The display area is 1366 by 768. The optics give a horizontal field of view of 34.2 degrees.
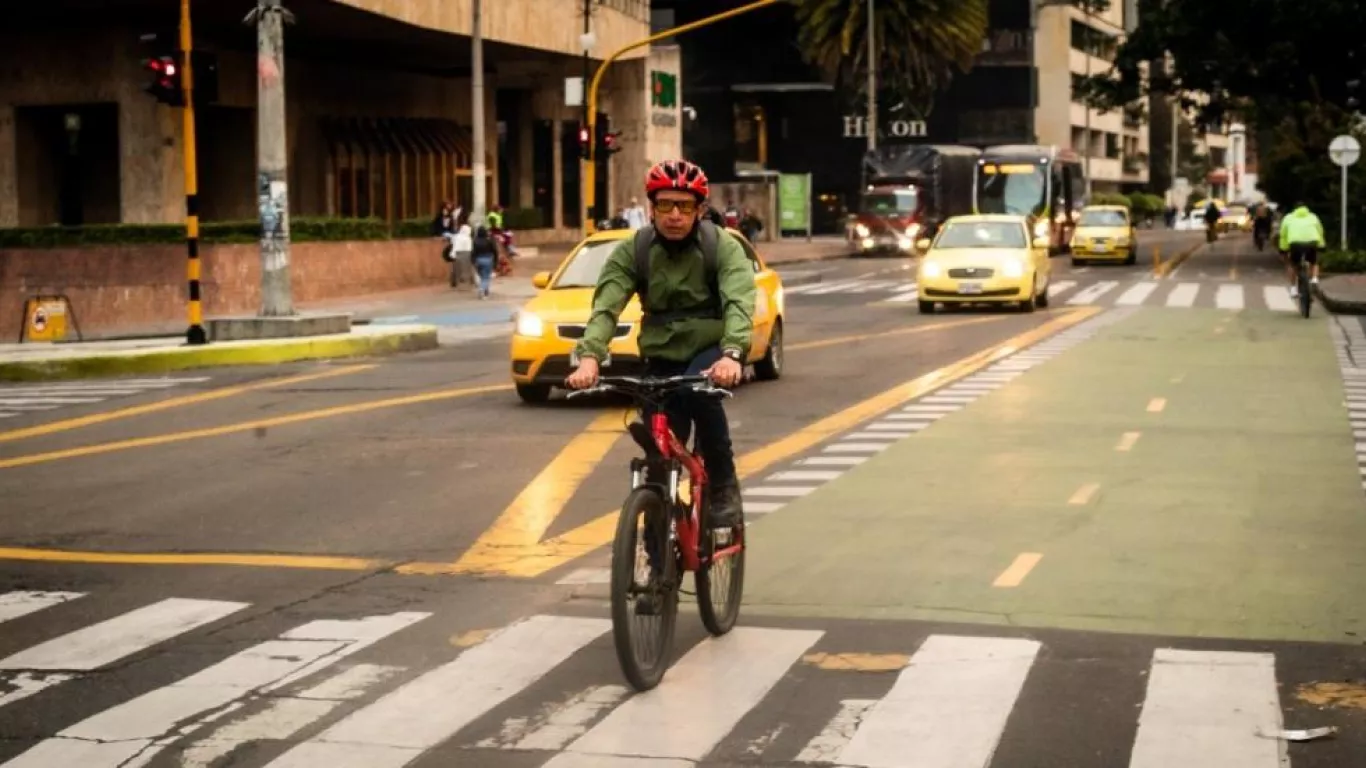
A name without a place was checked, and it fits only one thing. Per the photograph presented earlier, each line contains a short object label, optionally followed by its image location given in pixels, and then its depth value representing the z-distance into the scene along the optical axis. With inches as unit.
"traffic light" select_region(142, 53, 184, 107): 1050.1
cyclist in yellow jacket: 1242.0
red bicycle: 297.7
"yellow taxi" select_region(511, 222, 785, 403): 748.0
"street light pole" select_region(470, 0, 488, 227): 1654.8
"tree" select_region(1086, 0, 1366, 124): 2182.6
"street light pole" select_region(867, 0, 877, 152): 3105.3
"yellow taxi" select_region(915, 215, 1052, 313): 1323.8
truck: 2790.4
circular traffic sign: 1643.7
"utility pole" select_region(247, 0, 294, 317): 1100.5
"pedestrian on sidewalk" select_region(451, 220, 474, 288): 1722.4
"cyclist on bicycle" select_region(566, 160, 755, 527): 321.1
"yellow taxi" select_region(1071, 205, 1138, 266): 2262.6
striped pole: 1048.2
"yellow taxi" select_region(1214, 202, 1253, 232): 4399.6
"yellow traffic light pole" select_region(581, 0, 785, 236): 1676.9
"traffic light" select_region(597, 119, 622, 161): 1772.9
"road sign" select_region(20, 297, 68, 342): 1195.3
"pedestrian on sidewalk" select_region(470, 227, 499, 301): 1596.9
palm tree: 3277.6
